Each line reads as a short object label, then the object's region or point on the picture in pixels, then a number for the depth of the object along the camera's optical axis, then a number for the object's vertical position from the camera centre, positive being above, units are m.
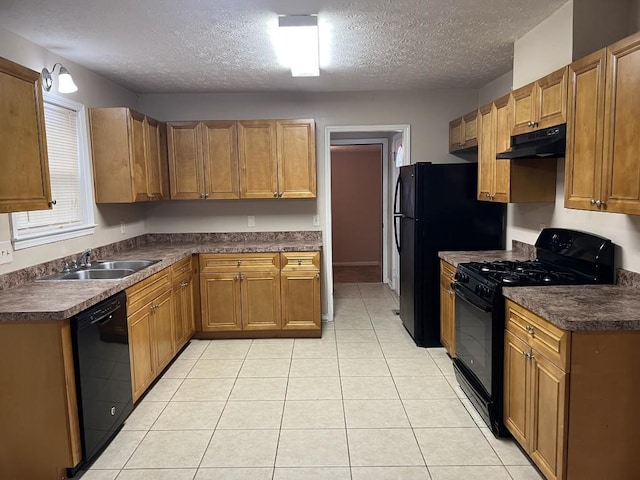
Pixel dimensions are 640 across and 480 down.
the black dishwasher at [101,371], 2.34 -0.94
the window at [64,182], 3.09 +0.18
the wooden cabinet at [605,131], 2.00 +0.30
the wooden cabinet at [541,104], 2.56 +0.56
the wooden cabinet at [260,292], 4.37 -0.88
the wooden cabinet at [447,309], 3.64 -0.95
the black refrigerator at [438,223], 3.92 -0.24
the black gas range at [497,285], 2.58 -0.55
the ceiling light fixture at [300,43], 2.68 +1.05
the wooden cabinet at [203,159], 4.55 +0.44
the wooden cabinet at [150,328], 3.01 -0.92
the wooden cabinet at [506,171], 3.14 +0.17
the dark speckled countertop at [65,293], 2.20 -0.50
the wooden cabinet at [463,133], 4.08 +0.62
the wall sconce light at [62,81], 3.07 +0.86
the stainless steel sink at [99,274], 3.26 -0.52
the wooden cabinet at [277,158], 4.54 +0.43
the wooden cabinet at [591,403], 1.94 -0.92
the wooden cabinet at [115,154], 3.75 +0.43
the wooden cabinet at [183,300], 3.89 -0.89
